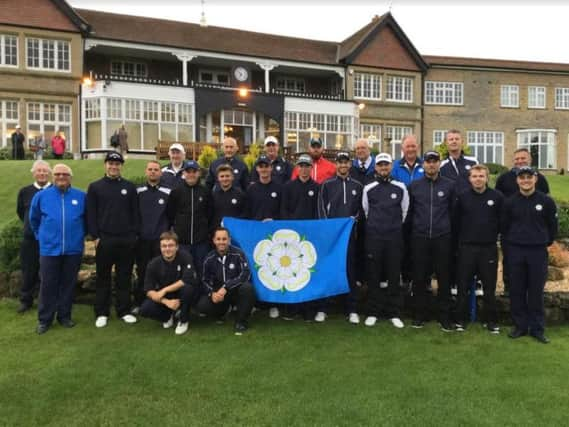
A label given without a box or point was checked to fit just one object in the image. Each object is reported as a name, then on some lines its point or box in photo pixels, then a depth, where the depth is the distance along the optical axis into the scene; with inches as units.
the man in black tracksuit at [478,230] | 224.7
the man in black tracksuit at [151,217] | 251.3
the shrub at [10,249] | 290.7
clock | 1156.4
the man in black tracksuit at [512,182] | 242.7
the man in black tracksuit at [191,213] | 246.5
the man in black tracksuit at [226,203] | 255.0
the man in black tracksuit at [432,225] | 229.6
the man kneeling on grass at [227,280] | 233.6
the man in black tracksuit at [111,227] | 237.1
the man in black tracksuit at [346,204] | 248.4
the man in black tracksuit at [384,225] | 234.5
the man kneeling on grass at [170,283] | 228.4
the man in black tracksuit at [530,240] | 219.0
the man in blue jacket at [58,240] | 232.5
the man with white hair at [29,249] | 264.5
